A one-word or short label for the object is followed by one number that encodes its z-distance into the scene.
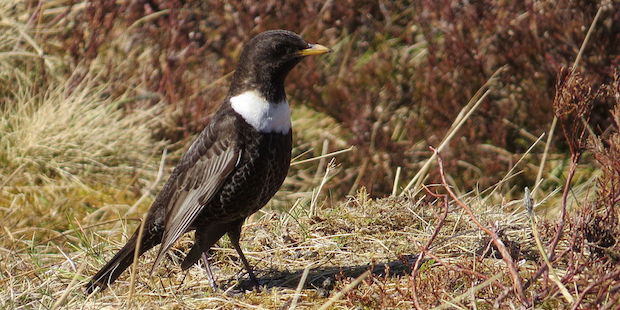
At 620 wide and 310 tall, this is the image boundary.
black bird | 8.15
